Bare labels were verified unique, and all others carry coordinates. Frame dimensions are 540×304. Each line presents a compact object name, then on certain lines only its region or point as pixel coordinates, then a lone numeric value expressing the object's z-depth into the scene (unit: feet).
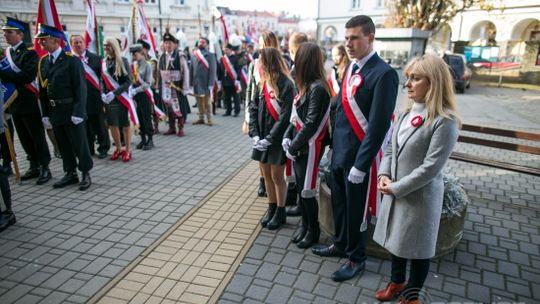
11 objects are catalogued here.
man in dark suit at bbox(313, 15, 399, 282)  9.73
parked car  52.08
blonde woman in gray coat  8.36
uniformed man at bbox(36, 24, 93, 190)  16.67
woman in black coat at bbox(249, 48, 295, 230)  12.73
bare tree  49.01
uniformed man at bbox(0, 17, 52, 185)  17.29
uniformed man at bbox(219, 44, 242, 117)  34.99
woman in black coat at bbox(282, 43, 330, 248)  11.52
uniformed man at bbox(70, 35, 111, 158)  21.30
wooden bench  16.11
